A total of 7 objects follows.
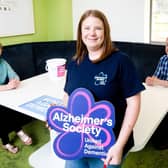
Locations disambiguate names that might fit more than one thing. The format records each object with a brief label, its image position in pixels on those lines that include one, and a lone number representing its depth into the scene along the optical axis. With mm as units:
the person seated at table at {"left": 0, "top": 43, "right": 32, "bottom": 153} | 1936
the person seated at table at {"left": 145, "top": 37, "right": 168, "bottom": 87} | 2023
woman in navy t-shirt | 989
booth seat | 2490
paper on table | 1400
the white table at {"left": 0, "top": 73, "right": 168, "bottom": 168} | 1281
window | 2548
